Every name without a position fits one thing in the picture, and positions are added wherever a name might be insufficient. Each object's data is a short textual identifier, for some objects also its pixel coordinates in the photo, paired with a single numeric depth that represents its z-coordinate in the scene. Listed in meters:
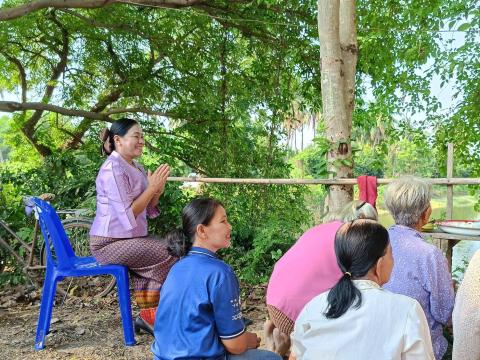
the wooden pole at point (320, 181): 2.79
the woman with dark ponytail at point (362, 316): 1.20
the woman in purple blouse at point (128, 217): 2.84
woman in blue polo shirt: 1.60
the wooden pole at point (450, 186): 2.94
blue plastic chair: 2.86
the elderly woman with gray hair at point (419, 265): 1.85
